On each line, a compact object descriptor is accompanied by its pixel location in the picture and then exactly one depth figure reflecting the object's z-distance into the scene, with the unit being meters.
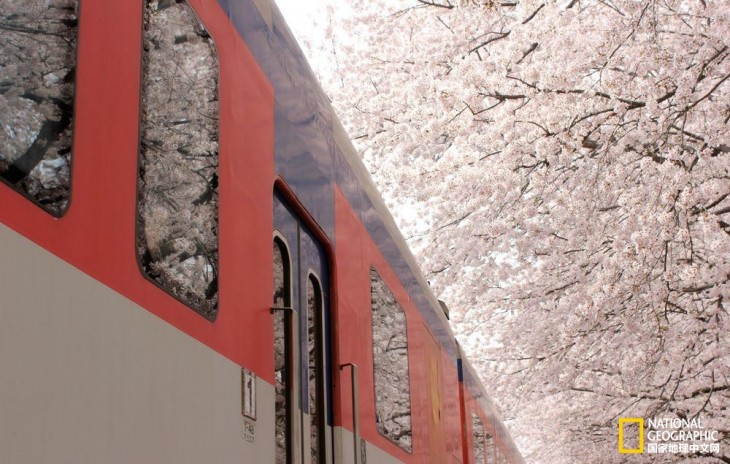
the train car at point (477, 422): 8.77
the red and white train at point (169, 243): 1.63
